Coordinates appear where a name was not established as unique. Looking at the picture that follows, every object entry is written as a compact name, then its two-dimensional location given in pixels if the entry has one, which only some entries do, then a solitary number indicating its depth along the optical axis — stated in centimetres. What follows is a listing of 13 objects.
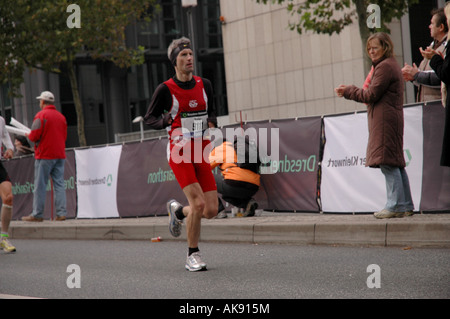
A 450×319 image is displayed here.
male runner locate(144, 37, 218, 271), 743
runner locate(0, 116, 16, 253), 1005
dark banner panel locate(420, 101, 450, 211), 945
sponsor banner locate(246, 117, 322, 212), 1120
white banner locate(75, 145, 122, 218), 1432
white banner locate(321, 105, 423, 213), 976
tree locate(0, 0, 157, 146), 2198
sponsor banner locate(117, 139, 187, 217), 1330
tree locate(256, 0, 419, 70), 1606
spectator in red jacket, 1401
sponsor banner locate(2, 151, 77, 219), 1522
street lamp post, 1717
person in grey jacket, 883
